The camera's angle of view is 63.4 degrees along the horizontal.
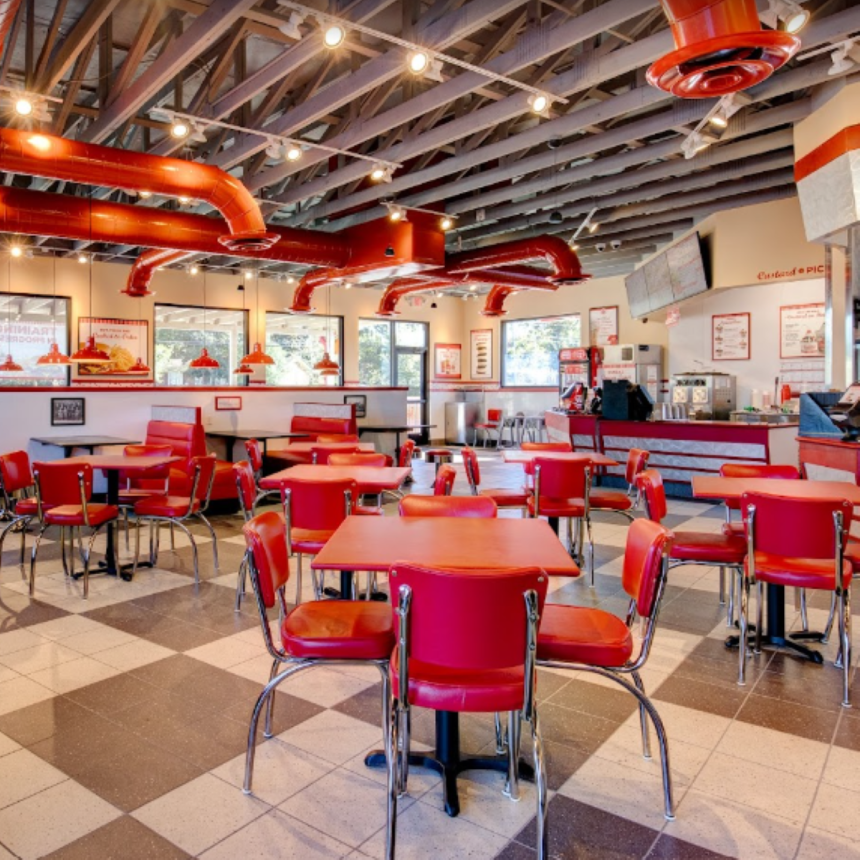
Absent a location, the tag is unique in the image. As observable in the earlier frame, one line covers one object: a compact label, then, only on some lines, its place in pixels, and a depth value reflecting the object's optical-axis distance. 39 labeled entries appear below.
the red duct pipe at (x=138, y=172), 5.32
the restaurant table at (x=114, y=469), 4.97
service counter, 7.71
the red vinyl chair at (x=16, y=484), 5.10
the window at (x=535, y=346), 15.02
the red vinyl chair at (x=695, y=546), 3.58
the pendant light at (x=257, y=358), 10.35
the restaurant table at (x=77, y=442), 7.03
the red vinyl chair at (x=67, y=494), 4.72
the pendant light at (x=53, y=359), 9.20
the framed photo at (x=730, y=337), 10.45
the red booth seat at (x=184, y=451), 7.28
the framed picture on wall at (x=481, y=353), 16.44
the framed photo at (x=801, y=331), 9.69
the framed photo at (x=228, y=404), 8.98
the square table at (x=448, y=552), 2.25
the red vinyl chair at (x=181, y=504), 4.97
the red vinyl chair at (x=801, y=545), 3.04
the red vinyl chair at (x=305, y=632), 2.26
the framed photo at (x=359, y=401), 10.27
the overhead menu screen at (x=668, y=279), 9.13
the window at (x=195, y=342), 12.48
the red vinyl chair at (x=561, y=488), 4.75
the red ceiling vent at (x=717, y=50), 2.42
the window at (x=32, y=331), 11.00
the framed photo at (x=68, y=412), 7.79
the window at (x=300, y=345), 13.73
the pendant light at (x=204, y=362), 10.25
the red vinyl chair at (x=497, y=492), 5.15
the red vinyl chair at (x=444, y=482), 4.36
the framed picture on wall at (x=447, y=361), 16.27
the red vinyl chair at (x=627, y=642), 2.18
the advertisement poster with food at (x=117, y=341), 11.45
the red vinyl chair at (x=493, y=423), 15.47
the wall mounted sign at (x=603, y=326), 13.91
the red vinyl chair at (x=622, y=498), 5.07
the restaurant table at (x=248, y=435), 8.14
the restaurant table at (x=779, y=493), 3.55
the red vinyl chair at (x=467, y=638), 1.79
